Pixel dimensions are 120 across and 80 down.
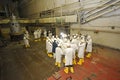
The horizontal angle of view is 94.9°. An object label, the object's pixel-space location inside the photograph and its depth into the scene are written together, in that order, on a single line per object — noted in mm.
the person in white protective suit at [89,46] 2523
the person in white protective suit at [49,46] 2782
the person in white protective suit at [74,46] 2270
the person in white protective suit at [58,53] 2124
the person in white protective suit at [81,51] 2247
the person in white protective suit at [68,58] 1926
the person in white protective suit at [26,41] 3936
